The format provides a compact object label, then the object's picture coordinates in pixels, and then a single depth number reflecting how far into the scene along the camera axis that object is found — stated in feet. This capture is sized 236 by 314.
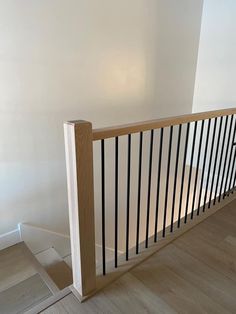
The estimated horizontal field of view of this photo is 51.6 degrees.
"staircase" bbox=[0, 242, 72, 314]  5.32
